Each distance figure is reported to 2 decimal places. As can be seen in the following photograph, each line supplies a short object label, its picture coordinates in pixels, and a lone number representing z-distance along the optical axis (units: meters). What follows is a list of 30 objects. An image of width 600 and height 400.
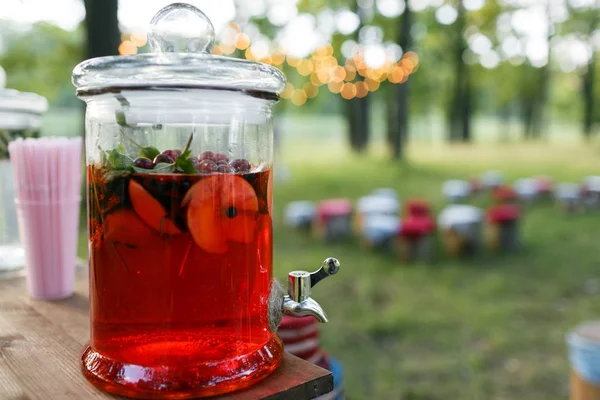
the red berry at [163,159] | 0.81
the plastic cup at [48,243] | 1.25
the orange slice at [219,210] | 0.80
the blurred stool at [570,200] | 9.05
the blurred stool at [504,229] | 6.75
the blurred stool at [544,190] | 9.97
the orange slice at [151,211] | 0.79
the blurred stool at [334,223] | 7.34
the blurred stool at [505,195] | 9.43
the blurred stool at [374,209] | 7.33
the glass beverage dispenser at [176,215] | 0.79
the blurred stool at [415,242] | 6.27
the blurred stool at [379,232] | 6.65
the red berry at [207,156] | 0.82
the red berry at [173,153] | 0.81
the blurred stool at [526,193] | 9.76
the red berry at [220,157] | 0.83
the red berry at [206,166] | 0.81
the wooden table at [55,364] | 0.83
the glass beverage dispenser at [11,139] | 1.46
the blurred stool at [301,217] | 8.07
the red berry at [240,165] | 0.84
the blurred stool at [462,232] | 6.55
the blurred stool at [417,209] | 7.43
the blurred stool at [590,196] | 9.40
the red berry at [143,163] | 0.80
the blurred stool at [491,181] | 10.87
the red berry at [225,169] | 0.81
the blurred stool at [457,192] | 10.18
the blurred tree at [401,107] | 13.36
